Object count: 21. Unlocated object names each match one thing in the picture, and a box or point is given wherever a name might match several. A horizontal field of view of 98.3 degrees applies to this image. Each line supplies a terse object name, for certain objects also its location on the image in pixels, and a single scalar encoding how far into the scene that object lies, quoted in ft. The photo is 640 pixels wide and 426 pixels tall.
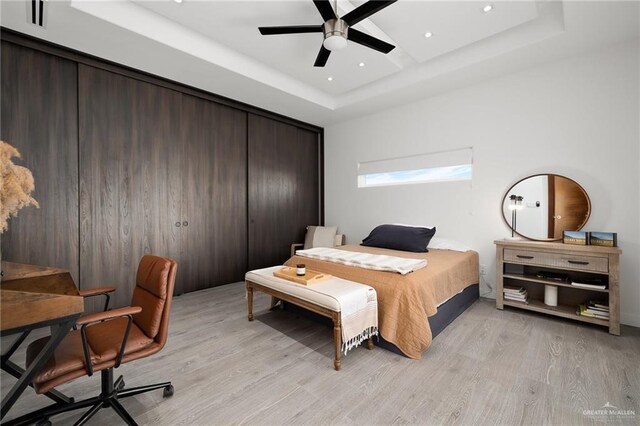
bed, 7.18
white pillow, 12.12
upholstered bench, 6.77
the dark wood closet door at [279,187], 15.31
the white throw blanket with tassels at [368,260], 8.35
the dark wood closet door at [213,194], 12.76
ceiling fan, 7.07
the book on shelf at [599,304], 8.61
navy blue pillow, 11.89
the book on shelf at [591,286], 8.52
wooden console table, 8.29
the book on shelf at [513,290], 10.19
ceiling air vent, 7.40
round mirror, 9.97
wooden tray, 8.10
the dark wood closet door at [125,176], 10.09
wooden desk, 3.37
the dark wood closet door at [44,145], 8.73
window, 12.73
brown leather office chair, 4.26
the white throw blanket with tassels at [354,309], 6.86
